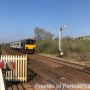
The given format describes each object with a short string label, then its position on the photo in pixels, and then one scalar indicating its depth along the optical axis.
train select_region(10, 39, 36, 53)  20.79
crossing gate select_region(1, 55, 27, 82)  5.47
